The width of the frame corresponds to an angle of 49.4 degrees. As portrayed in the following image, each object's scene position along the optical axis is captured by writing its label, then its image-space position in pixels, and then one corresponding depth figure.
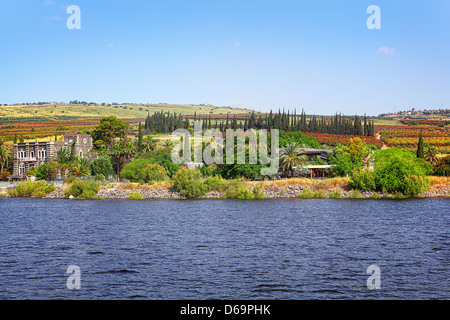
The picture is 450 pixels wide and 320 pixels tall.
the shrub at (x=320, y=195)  73.38
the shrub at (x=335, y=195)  72.56
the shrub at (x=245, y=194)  73.50
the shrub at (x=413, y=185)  70.88
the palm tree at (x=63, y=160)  97.19
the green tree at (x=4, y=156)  111.88
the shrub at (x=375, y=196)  71.38
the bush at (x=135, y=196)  76.94
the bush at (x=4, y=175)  106.07
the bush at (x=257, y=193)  73.56
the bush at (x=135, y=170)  88.52
